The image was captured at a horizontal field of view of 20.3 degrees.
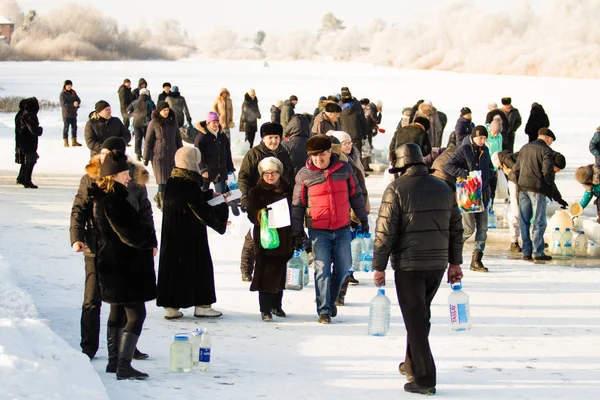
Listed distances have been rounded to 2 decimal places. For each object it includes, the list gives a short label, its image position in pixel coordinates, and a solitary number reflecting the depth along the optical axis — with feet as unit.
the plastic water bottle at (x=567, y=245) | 66.36
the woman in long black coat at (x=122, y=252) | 35.02
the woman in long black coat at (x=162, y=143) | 72.13
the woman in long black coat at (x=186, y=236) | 43.96
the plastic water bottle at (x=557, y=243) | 66.41
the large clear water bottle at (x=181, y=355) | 36.93
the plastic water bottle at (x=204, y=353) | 37.07
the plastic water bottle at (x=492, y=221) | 73.60
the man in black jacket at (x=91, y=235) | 36.22
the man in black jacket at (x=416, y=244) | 34.65
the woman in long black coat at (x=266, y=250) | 45.69
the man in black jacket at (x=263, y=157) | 50.29
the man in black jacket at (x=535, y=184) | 61.41
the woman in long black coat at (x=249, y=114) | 116.77
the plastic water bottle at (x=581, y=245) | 66.89
